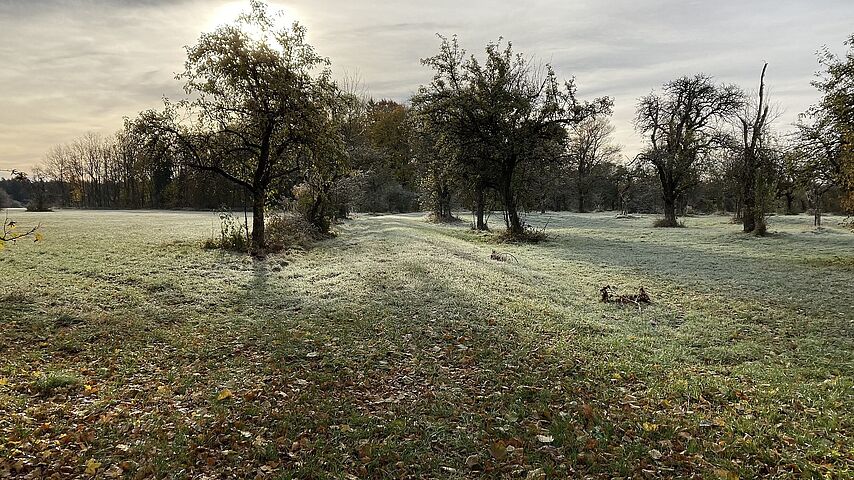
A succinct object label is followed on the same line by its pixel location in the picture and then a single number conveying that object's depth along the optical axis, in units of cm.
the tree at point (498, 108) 2158
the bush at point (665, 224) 3286
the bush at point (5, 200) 4821
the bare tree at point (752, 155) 2559
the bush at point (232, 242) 1528
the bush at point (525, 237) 2327
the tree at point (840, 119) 1351
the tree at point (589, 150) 5634
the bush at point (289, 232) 1683
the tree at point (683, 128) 3309
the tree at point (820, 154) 1533
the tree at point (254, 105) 1431
